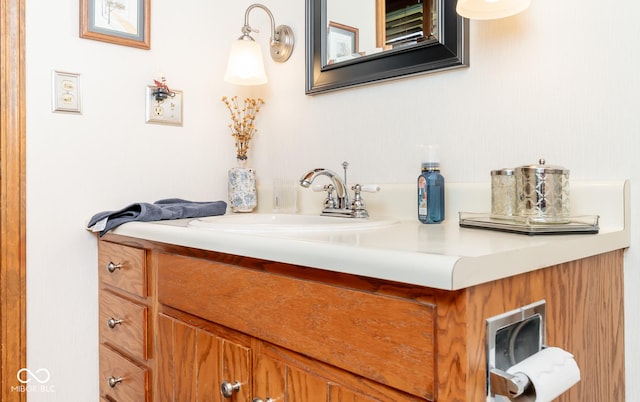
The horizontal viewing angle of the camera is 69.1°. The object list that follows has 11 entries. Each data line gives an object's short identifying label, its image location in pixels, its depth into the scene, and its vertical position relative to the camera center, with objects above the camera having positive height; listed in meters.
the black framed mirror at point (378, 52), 1.16 +0.40
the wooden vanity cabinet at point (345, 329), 0.56 -0.20
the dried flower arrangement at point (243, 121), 1.69 +0.28
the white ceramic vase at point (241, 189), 1.62 +0.03
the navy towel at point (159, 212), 1.26 -0.05
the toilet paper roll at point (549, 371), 0.55 -0.21
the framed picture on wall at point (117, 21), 1.44 +0.56
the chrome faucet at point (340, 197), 1.25 +0.00
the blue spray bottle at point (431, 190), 1.12 +0.02
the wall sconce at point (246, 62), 1.56 +0.45
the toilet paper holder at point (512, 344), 0.55 -0.20
